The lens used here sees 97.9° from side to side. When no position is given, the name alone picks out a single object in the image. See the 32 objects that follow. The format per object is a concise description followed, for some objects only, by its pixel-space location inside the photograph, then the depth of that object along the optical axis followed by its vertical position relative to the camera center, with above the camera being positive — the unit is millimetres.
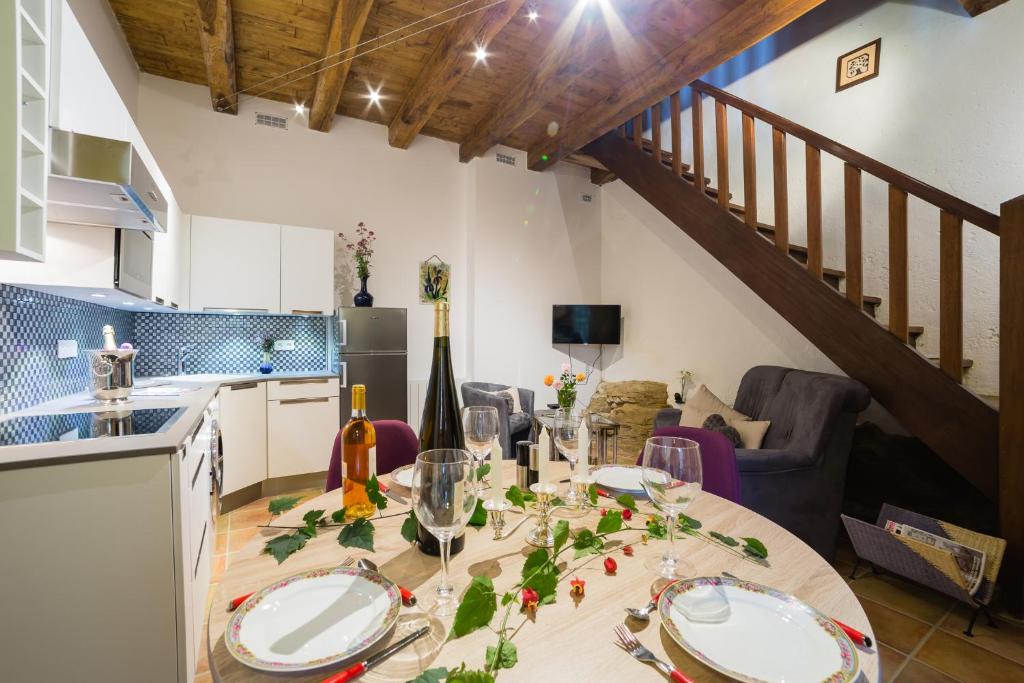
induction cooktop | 1424 -292
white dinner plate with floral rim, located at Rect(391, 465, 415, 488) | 1283 -390
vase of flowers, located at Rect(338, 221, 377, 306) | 4117 +874
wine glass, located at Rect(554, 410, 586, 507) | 1152 -238
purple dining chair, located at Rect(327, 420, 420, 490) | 1684 -382
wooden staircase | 1973 +320
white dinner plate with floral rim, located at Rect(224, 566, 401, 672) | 572 -396
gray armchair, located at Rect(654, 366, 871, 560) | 2357 -655
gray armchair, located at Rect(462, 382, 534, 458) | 3379 -570
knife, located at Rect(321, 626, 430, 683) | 543 -407
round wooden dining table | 579 -420
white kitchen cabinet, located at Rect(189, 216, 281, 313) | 3344 +610
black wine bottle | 1050 -157
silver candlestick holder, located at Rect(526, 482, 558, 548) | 934 -389
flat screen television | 5324 +233
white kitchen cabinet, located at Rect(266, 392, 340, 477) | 3473 -716
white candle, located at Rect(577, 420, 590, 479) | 1112 -264
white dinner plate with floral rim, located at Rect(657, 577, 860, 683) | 558 -405
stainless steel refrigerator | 3773 -115
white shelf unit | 1037 +537
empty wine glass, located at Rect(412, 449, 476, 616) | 666 -232
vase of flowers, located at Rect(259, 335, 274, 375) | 3926 -12
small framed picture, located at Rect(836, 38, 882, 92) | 3266 +2119
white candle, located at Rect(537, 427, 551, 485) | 1057 -279
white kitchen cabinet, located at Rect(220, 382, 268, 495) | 3184 -657
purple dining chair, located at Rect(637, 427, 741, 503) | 1434 -395
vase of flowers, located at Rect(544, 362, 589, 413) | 3019 -303
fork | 555 -417
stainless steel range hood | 1292 +510
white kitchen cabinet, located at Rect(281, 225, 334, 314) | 3633 +617
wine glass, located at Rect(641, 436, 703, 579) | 832 -260
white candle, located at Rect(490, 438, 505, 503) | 956 -278
